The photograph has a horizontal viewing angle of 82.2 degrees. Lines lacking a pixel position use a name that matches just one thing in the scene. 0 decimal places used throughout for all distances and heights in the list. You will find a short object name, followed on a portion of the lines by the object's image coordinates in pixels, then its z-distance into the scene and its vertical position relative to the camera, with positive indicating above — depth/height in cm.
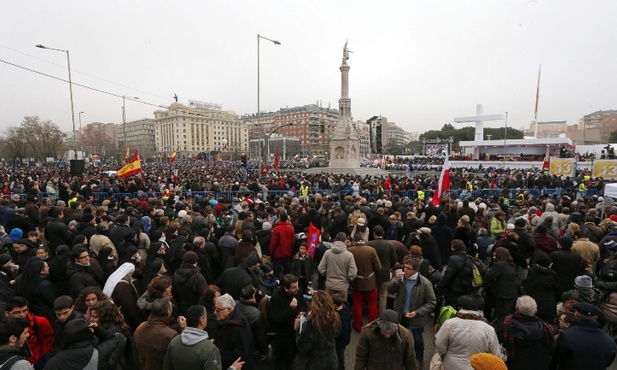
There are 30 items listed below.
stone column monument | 4859 +263
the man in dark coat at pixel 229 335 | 338 -172
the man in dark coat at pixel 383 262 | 580 -175
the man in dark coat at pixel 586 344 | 329 -177
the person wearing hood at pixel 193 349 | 290 -160
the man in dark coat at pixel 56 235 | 670 -148
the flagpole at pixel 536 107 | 6669 +912
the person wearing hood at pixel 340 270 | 514 -167
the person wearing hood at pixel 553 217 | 818 -145
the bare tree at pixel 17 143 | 5878 +238
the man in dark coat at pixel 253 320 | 369 -170
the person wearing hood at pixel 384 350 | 334 -184
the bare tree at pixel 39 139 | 6138 +321
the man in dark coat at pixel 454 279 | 479 -168
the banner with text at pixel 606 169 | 1586 -63
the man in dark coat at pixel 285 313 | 390 -174
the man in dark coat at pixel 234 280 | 446 -158
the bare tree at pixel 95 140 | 11069 +530
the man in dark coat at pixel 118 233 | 636 -140
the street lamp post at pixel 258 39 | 2159 +691
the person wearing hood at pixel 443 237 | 742 -170
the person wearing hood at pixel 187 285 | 448 -163
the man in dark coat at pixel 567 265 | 540 -168
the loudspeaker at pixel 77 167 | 1973 -56
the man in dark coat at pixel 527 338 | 335 -175
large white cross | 6881 +733
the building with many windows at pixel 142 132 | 15438 +1091
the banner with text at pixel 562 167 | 1924 -65
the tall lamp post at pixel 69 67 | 2112 +618
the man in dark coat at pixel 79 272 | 436 -146
